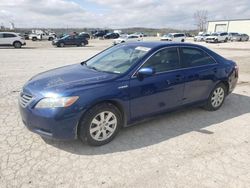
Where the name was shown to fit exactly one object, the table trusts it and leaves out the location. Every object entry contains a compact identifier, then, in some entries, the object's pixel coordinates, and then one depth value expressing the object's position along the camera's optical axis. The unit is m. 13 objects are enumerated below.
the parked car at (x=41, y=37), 41.61
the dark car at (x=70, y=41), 28.19
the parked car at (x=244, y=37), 45.00
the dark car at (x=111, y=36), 50.57
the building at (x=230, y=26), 57.06
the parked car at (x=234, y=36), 43.09
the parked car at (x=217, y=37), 38.85
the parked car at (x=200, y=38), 42.89
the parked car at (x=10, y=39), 23.07
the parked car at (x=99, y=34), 57.03
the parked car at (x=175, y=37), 37.73
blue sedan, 3.12
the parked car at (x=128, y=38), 33.79
